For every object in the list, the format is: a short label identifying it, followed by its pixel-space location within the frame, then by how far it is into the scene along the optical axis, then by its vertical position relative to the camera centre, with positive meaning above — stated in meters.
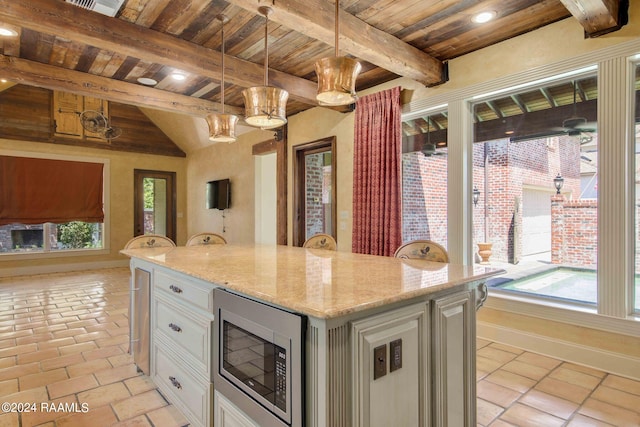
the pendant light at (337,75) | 1.87 +0.74
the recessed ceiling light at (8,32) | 2.79 +1.47
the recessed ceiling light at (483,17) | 2.64 +1.49
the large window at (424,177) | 3.71 +0.39
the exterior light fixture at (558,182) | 3.06 +0.25
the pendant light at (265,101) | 2.17 +0.69
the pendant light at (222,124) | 2.74 +0.69
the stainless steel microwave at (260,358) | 1.16 -0.55
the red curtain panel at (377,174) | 3.72 +0.42
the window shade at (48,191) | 6.42 +0.46
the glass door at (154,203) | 7.89 +0.26
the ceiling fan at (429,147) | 3.83 +0.72
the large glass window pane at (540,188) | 2.82 +0.22
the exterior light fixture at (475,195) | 3.50 +0.17
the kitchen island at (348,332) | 1.13 -0.48
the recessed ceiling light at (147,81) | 4.14 +1.59
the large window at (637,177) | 2.53 +0.24
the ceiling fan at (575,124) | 2.82 +0.72
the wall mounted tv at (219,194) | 6.79 +0.38
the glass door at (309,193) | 5.10 +0.30
